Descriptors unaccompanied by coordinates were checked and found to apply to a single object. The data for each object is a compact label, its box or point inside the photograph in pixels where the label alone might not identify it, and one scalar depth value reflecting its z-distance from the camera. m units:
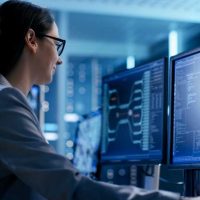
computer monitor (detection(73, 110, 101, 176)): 2.78
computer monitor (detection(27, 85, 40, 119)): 3.26
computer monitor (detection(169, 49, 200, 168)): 1.79
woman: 1.35
